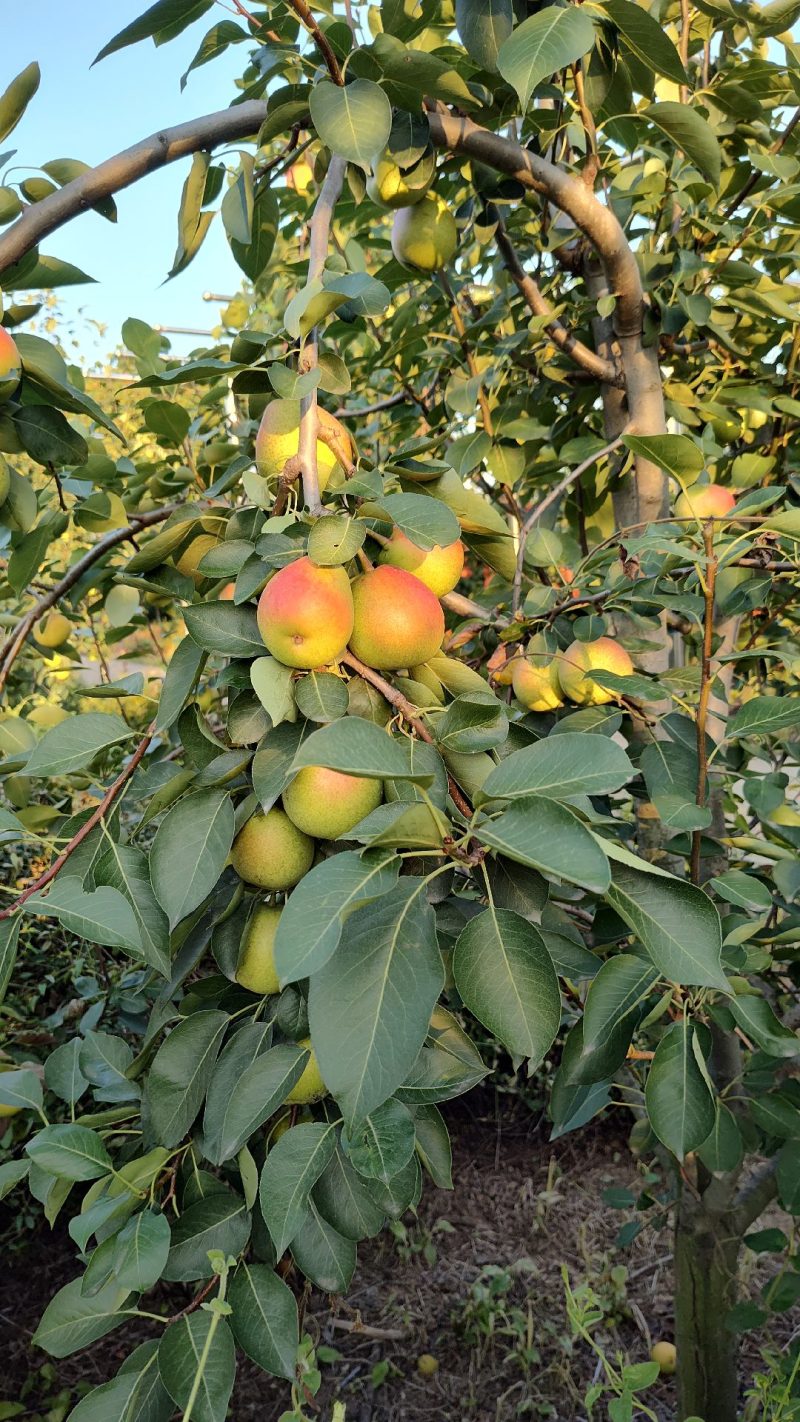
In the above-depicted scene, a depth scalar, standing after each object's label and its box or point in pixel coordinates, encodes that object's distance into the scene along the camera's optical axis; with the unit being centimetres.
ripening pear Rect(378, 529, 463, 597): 76
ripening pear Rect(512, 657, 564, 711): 110
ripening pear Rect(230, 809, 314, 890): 67
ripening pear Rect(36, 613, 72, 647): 152
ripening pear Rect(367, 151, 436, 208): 102
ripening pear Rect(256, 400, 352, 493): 76
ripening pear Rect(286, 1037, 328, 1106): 70
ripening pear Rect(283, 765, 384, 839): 62
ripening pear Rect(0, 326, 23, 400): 83
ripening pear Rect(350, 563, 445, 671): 67
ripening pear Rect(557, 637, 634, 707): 105
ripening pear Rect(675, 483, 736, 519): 121
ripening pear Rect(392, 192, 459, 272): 121
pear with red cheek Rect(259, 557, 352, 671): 61
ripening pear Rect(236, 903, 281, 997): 70
